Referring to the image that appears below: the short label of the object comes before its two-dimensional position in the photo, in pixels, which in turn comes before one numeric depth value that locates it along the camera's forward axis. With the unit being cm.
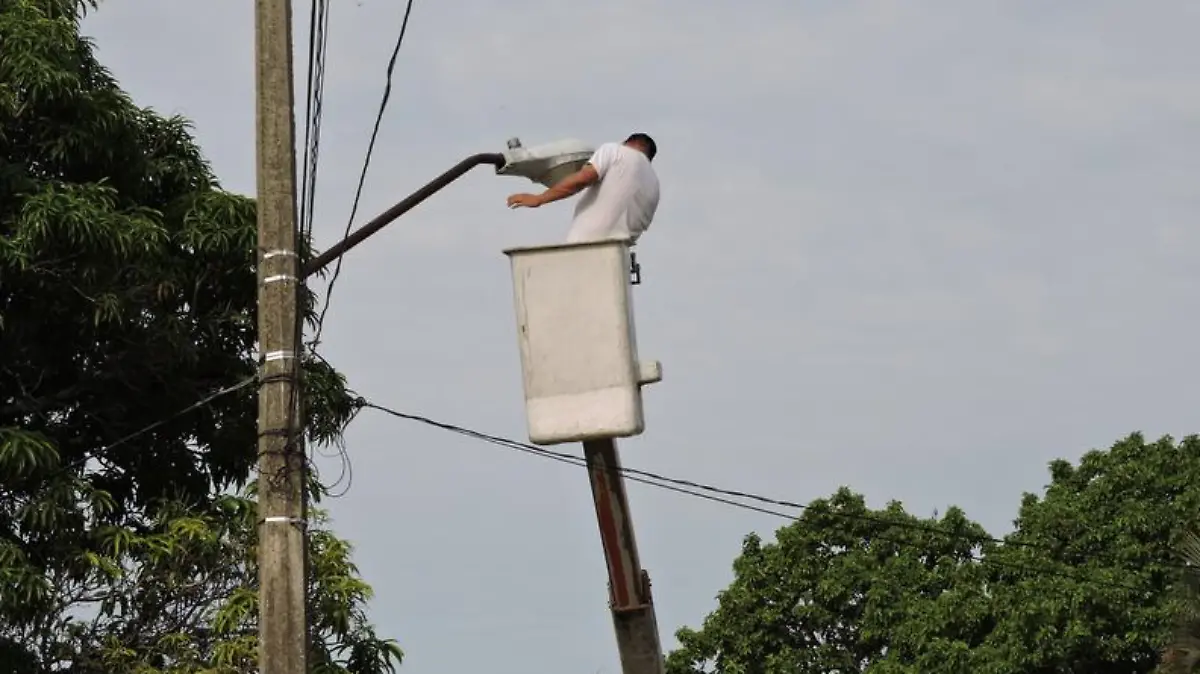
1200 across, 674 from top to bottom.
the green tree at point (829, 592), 4247
